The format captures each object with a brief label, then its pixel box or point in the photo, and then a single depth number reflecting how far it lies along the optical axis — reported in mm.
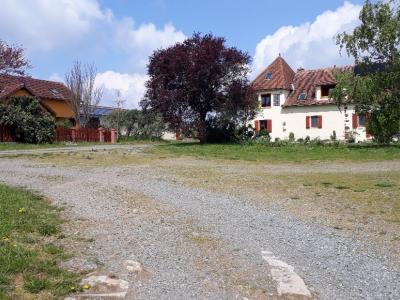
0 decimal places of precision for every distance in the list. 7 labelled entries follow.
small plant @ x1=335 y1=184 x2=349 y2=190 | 12133
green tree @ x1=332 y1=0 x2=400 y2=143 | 28738
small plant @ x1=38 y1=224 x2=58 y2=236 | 7186
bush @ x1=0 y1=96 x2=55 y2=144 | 34062
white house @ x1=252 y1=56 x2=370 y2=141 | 47500
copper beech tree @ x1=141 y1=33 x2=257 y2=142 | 34312
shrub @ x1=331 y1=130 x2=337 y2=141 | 44494
